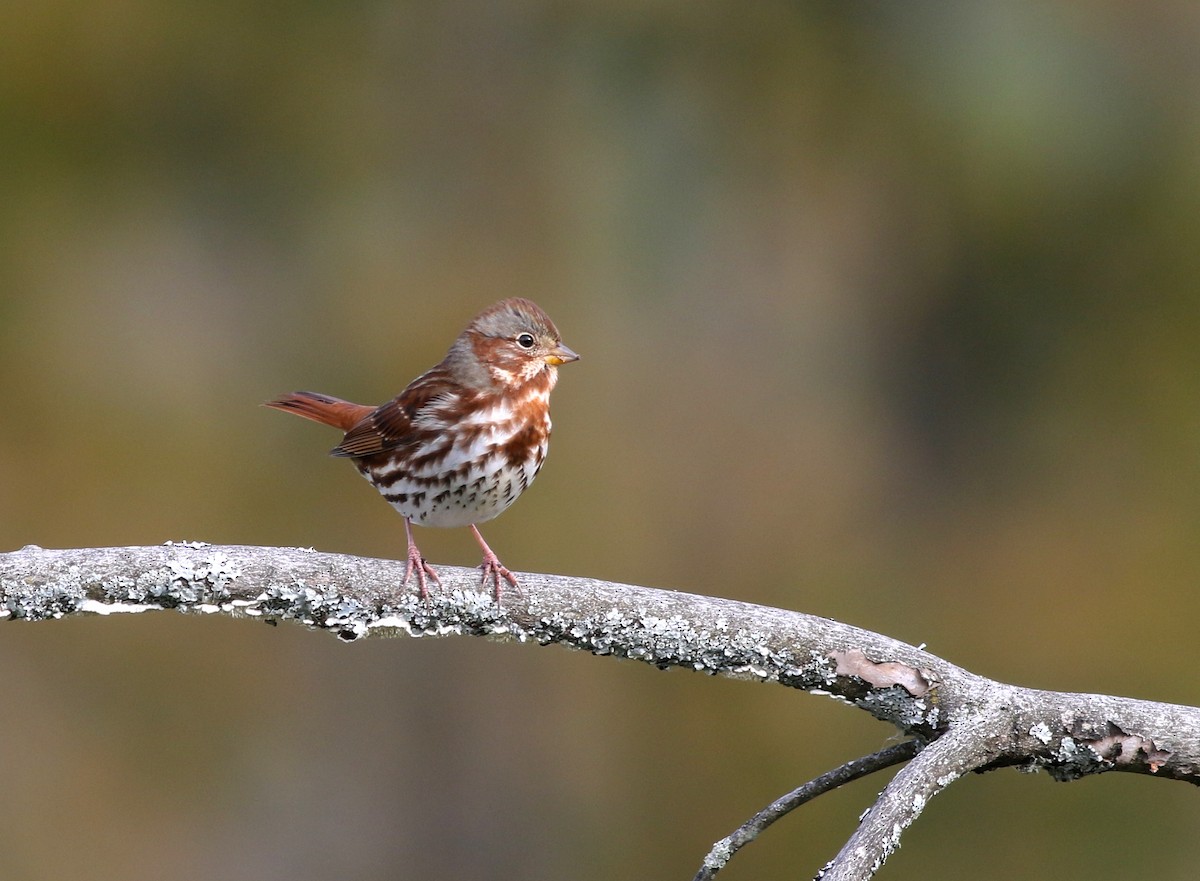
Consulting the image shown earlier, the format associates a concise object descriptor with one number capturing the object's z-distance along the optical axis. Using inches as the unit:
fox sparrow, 314.7
